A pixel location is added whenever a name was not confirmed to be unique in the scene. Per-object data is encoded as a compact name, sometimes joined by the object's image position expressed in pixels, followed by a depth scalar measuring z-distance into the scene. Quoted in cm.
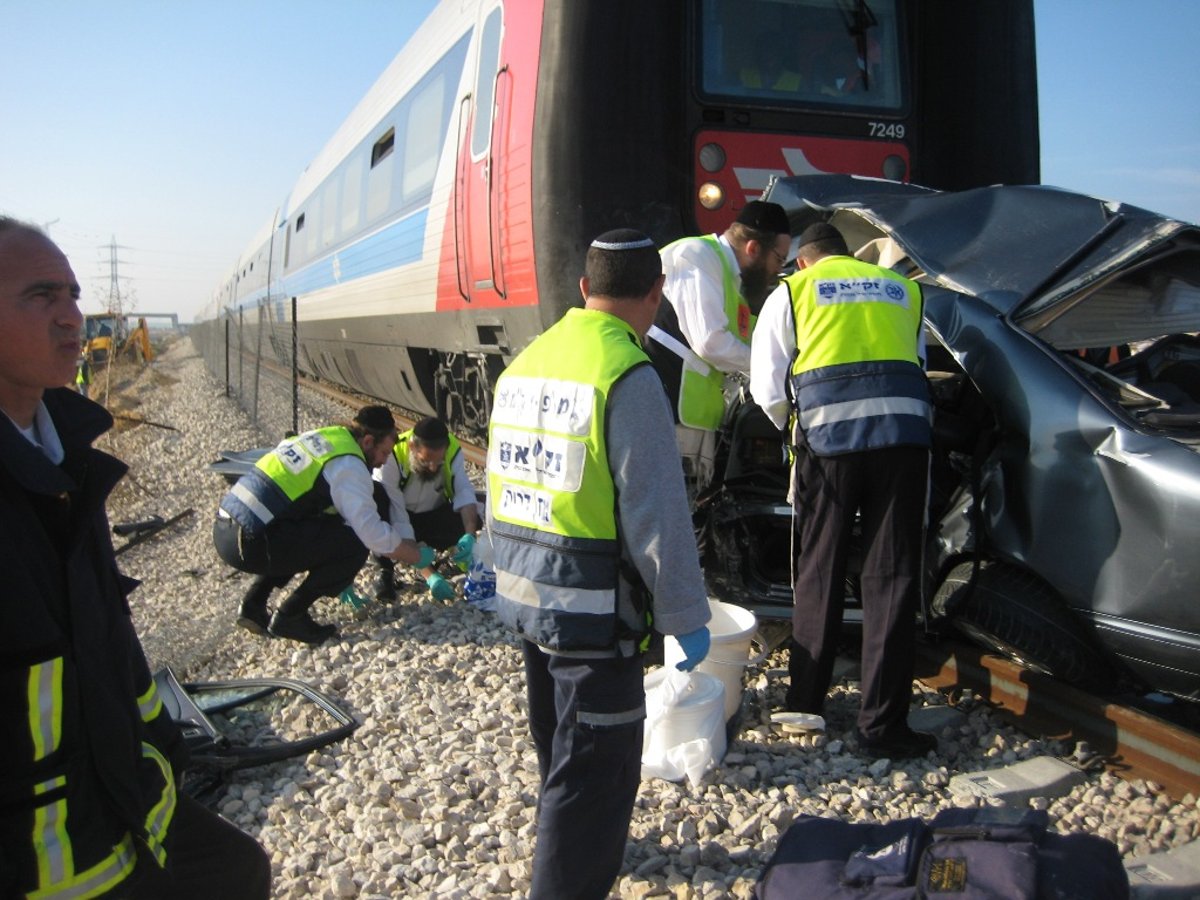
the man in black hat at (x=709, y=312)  400
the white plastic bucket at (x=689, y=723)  320
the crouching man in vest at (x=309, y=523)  485
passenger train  512
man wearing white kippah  222
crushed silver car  295
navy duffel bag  208
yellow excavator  3275
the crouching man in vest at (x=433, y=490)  545
